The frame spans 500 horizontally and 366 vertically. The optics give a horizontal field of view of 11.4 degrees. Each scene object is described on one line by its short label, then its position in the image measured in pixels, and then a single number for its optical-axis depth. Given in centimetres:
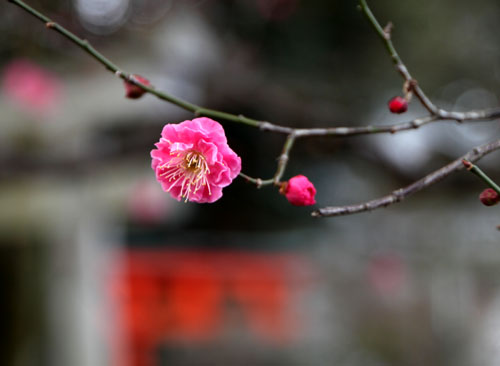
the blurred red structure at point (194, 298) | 220
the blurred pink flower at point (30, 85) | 191
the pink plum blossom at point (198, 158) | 75
